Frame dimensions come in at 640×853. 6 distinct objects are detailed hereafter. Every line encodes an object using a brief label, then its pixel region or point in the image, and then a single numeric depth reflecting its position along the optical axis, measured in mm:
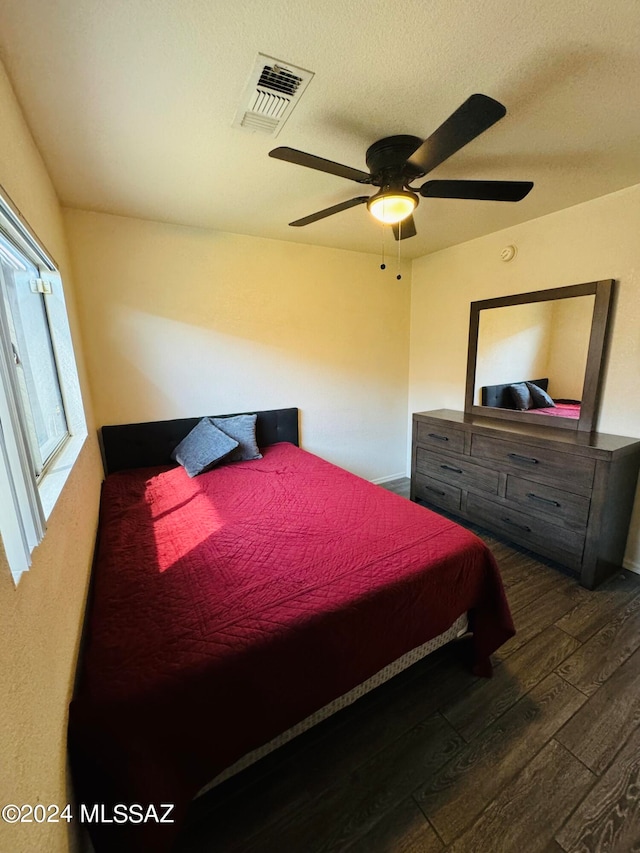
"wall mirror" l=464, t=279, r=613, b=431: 2332
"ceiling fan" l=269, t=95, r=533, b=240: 1265
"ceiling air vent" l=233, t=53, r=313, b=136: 1189
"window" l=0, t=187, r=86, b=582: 792
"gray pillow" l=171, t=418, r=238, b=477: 2447
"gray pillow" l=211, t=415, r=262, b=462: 2705
